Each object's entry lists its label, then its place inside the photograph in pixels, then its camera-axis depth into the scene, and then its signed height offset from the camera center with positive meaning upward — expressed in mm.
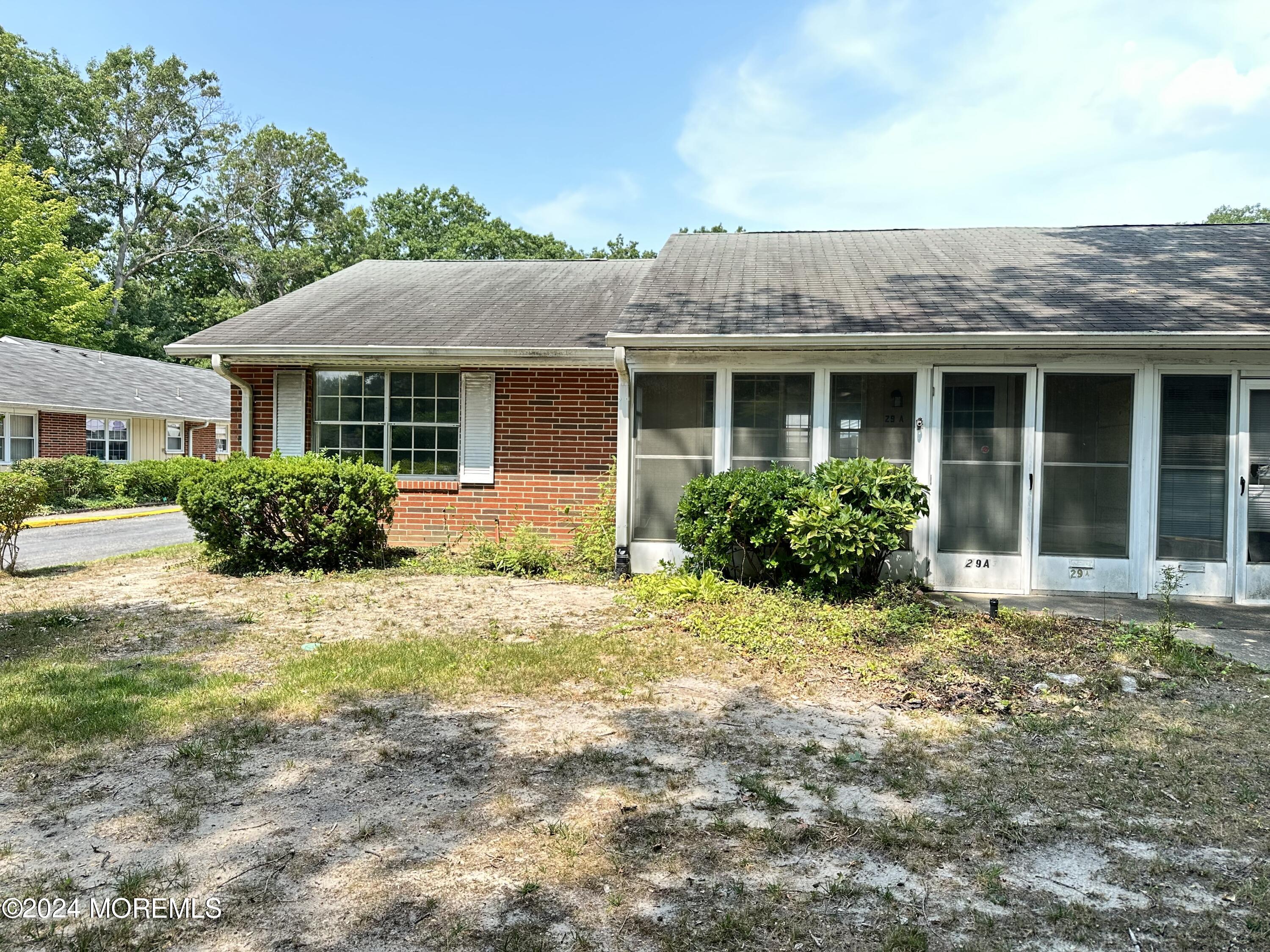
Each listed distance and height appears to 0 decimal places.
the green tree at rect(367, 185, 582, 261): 40938 +13557
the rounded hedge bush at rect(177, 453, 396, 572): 8164 -630
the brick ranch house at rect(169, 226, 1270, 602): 7203 +713
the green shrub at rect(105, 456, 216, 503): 19375 -718
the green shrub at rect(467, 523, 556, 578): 8703 -1201
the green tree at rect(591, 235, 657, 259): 43219 +12623
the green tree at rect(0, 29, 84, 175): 33781 +16810
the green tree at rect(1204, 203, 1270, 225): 51000 +18335
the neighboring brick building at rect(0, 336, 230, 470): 19734 +1373
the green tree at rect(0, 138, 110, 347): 26922 +6929
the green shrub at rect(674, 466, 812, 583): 6934 -599
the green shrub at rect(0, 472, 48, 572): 8312 -579
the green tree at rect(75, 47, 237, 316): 36625 +15554
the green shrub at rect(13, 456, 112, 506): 17922 -602
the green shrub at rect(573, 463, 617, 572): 8828 -937
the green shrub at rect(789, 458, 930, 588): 6664 -524
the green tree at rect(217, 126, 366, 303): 37469 +13976
